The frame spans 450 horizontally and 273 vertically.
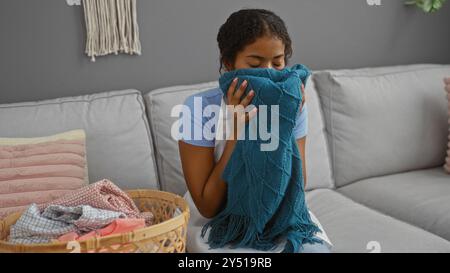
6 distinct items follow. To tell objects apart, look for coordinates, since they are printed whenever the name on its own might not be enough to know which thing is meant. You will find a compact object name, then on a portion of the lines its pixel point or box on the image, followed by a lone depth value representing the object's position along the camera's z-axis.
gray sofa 1.60
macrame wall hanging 1.84
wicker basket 1.04
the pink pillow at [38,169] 1.43
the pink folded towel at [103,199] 1.27
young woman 1.31
